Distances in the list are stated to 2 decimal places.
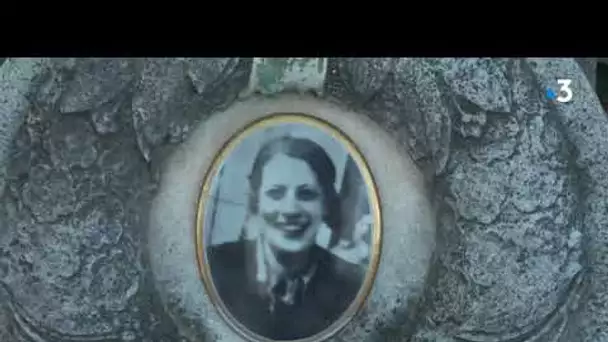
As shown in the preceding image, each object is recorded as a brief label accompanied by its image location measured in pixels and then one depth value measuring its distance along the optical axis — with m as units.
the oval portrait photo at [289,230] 3.64
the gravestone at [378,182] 3.61
